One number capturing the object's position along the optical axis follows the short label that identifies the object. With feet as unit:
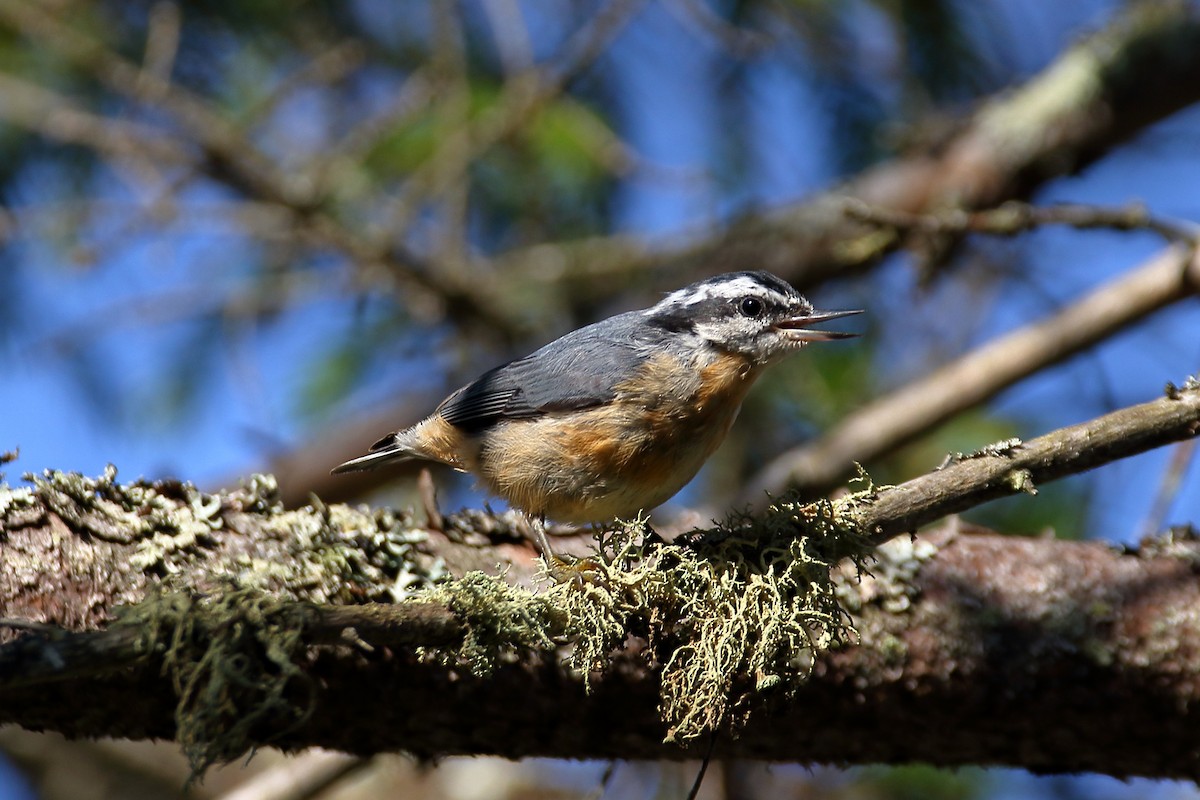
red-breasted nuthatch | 21.27
